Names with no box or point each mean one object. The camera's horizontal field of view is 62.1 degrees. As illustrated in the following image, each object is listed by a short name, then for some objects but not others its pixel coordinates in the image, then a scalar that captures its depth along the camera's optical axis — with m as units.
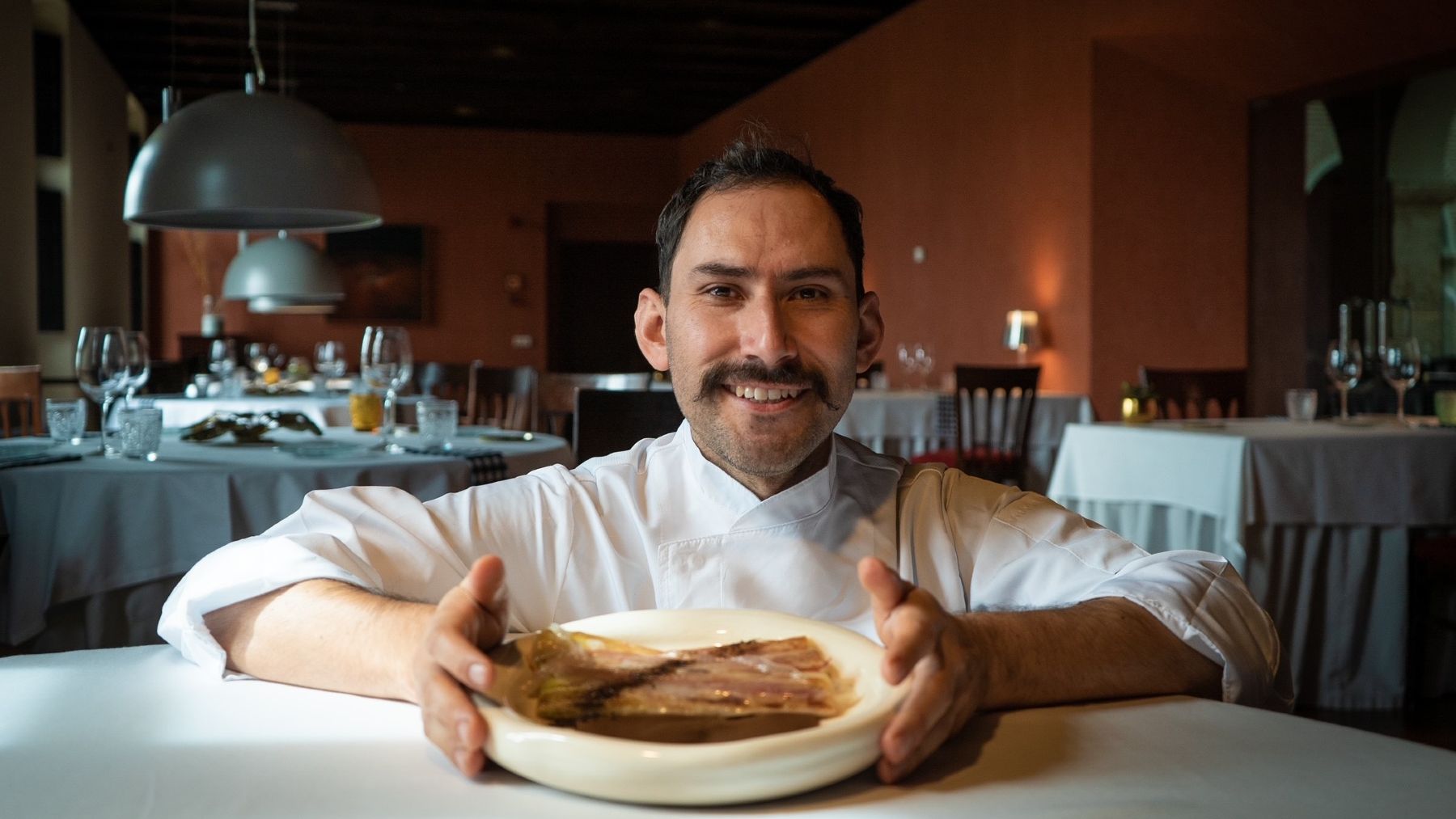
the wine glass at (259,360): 7.52
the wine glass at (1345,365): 3.87
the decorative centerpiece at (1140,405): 3.90
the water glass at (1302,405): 3.98
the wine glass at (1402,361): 3.79
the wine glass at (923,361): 7.18
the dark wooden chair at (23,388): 4.82
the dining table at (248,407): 5.16
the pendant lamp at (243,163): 3.21
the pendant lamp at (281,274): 6.51
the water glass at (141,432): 2.78
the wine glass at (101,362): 3.01
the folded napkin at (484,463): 2.78
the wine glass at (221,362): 6.09
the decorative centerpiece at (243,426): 3.15
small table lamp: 7.46
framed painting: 12.88
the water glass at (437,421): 2.95
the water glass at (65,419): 3.20
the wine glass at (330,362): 6.32
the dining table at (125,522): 2.53
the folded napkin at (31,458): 2.62
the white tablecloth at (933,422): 6.11
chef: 0.94
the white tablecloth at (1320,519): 3.32
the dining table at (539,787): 0.67
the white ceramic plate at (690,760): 0.64
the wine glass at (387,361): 3.38
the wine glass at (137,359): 3.09
